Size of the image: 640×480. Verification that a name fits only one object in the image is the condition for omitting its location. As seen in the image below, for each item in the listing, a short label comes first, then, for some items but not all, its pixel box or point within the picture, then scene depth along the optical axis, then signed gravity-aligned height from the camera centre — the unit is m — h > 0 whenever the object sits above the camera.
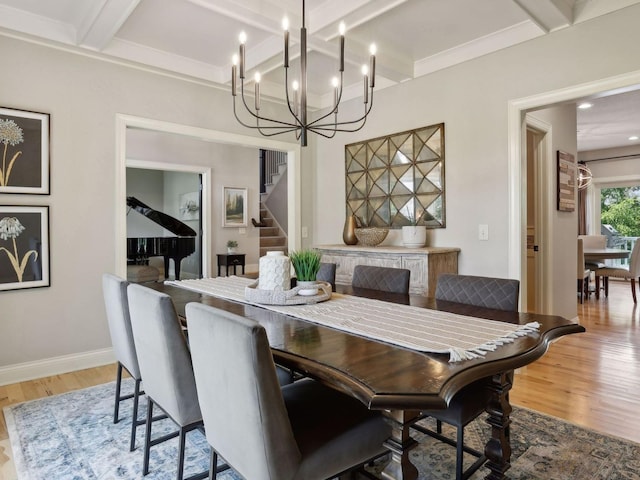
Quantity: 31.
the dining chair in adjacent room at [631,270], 5.92 -0.43
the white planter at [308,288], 2.14 -0.24
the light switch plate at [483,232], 3.43 +0.09
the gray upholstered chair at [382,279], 2.57 -0.23
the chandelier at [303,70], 1.99 +0.93
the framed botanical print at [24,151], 3.00 +0.71
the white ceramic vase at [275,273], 2.15 -0.15
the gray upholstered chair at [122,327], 2.09 -0.44
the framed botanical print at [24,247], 3.01 -0.01
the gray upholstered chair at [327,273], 2.99 -0.22
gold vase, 4.18 +0.11
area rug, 1.92 -1.07
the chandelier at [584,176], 7.29 +1.25
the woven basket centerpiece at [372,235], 4.00 +0.08
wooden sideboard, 3.36 -0.16
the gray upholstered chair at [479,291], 2.02 -0.25
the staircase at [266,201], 8.05 +0.97
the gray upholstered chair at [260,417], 1.13 -0.56
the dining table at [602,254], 6.19 -0.19
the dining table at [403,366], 1.05 -0.36
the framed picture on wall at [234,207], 6.98 +0.65
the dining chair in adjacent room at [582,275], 5.79 -0.48
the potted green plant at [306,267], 2.21 -0.13
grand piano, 6.23 -0.05
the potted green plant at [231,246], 7.00 -0.03
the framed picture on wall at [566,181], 4.41 +0.68
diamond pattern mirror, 3.78 +0.64
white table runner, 1.37 -0.33
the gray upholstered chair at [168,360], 1.60 -0.47
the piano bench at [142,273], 6.21 -0.43
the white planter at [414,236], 3.69 +0.06
